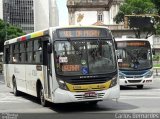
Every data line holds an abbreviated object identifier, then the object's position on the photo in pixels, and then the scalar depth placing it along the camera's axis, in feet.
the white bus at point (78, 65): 44.55
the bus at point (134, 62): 75.46
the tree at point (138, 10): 201.57
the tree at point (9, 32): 238.72
